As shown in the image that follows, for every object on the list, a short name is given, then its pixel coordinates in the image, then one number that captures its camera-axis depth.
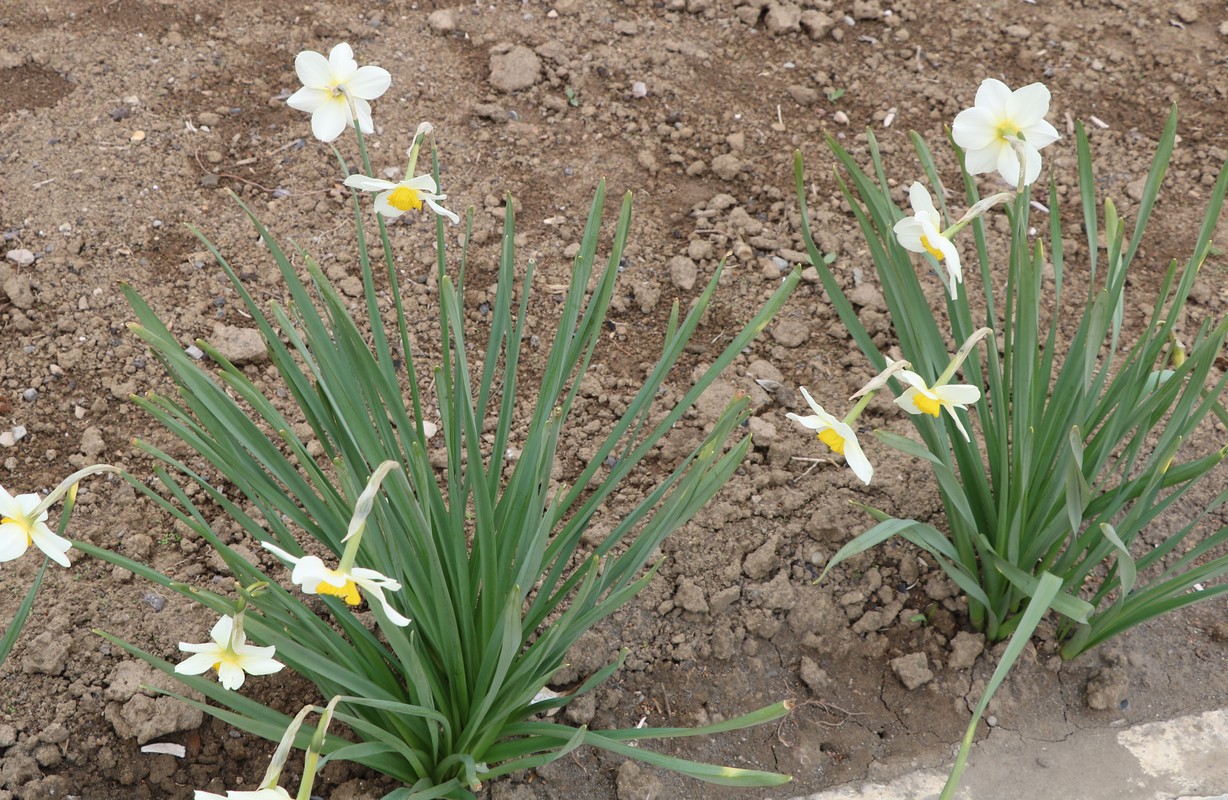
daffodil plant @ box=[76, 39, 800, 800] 1.35
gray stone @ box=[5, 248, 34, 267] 2.53
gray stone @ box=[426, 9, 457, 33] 3.18
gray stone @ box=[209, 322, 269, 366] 2.40
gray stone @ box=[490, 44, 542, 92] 3.05
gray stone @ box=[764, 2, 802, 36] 3.28
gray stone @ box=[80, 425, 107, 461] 2.23
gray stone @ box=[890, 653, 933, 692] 1.98
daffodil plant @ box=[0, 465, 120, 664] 1.20
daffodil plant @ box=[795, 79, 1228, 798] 1.54
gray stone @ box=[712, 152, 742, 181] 2.89
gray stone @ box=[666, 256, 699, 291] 2.63
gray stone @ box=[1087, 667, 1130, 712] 1.98
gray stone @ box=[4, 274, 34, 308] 2.45
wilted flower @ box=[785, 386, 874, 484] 1.33
